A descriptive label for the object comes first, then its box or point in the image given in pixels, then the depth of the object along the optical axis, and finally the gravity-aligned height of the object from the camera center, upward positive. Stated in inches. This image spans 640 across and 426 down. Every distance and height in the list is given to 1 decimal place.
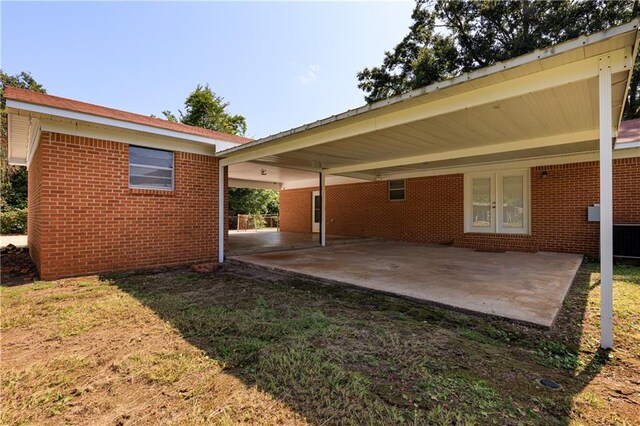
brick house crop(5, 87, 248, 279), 215.6 +21.2
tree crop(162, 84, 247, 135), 1103.6 +375.8
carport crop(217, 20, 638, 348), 108.6 +57.2
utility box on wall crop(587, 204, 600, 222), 299.4 -1.1
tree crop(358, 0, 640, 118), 593.6 +391.6
